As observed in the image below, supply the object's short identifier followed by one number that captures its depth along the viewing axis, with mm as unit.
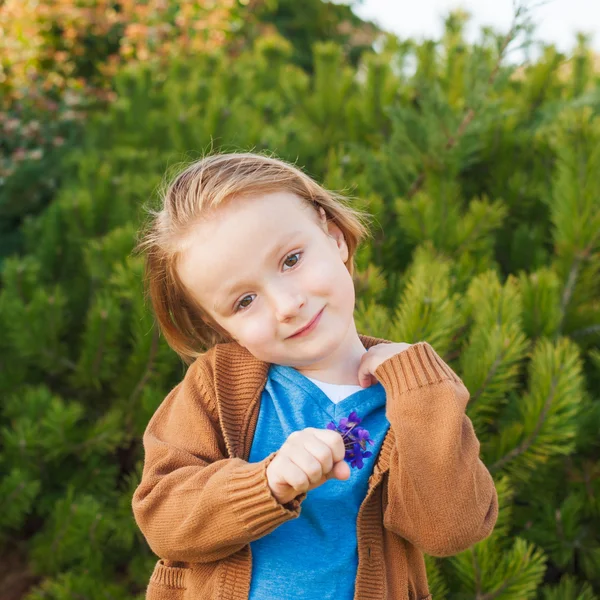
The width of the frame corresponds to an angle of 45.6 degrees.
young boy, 1014
